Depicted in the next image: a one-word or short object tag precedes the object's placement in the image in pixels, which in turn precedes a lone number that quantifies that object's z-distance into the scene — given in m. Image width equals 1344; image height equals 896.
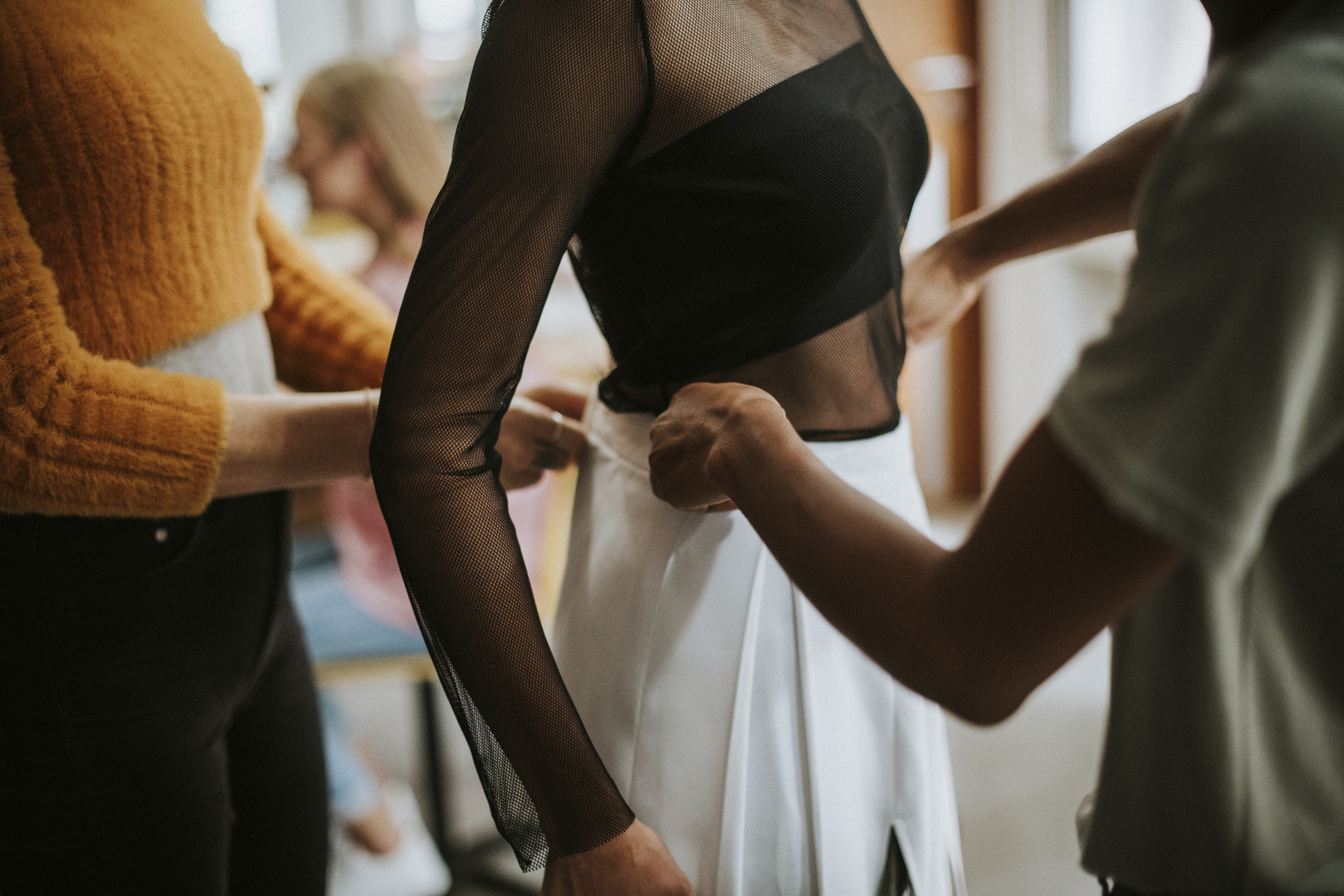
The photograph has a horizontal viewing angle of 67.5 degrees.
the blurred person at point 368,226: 1.99
